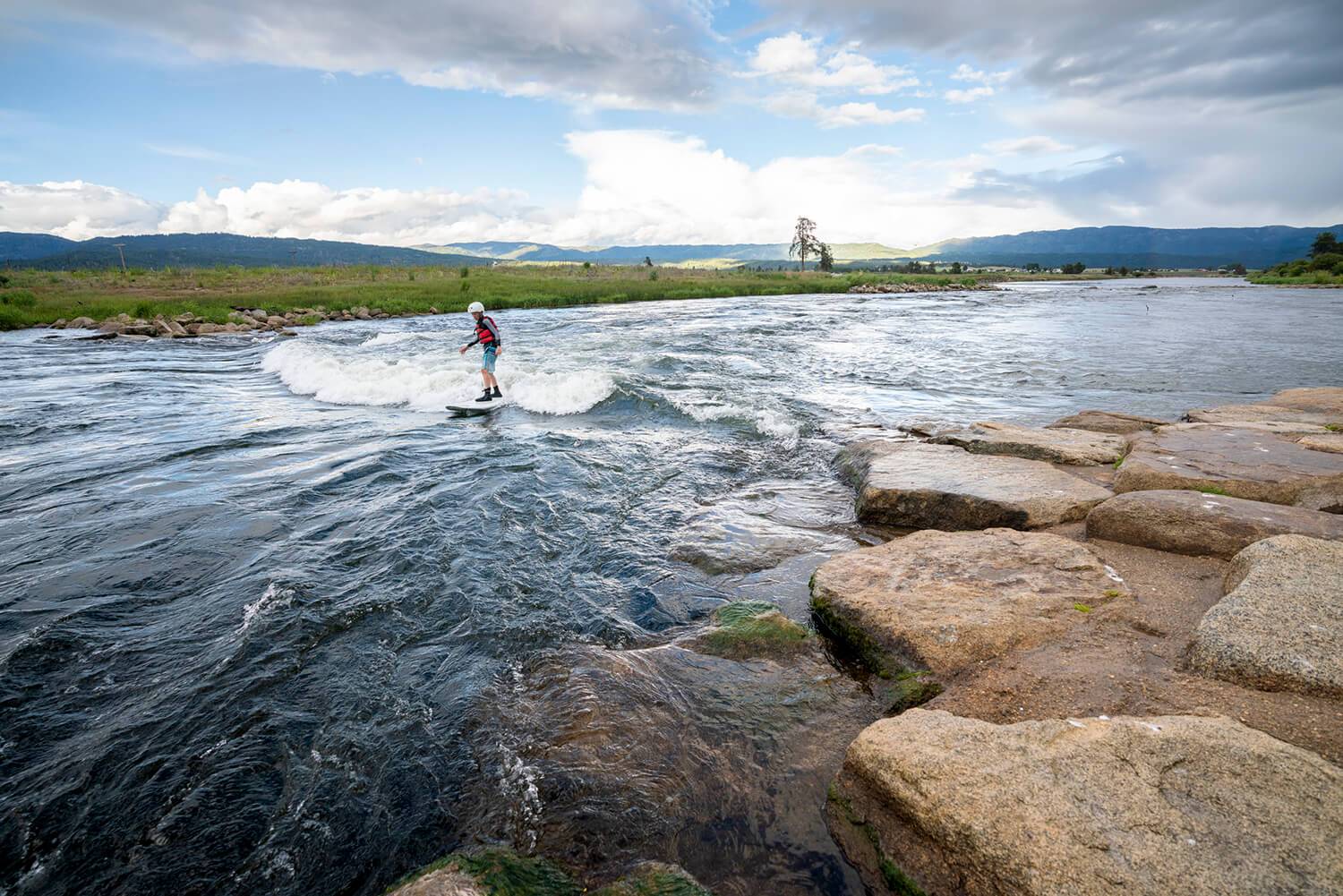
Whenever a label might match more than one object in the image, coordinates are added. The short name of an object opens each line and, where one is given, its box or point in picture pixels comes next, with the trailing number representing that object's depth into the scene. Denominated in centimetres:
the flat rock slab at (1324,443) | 746
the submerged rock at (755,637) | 509
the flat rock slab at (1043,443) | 870
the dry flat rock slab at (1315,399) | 1111
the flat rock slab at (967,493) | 670
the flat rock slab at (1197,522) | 523
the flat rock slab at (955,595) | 453
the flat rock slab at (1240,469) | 626
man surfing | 1619
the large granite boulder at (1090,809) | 240
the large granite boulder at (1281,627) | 337
